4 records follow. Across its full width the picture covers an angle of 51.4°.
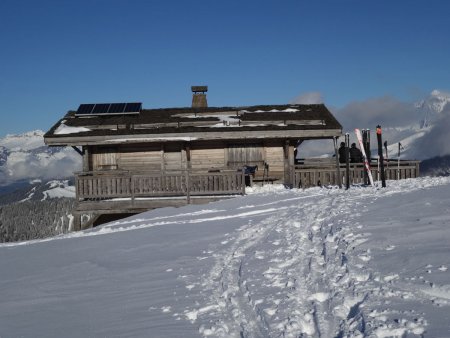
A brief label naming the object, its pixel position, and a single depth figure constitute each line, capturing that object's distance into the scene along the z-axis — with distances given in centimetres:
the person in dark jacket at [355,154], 1889
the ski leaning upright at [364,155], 1568
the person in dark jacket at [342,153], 1911
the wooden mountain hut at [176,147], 1692
